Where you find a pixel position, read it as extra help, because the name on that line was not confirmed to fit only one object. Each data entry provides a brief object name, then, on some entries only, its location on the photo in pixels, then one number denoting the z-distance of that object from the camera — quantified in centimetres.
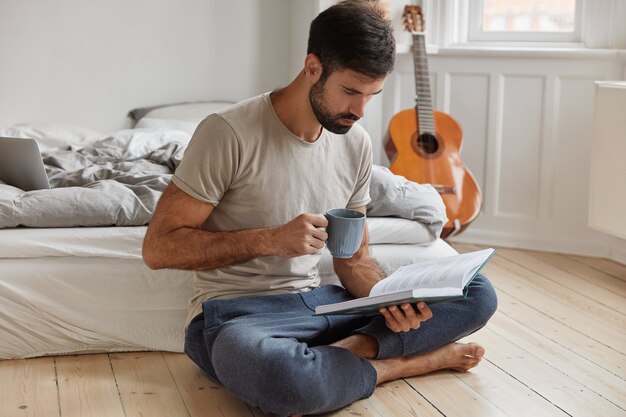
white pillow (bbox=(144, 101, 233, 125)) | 447
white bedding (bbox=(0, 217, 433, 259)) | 248
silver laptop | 269
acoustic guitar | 375
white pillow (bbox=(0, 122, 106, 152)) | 385
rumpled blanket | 254
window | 410
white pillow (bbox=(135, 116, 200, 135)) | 418
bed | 249
